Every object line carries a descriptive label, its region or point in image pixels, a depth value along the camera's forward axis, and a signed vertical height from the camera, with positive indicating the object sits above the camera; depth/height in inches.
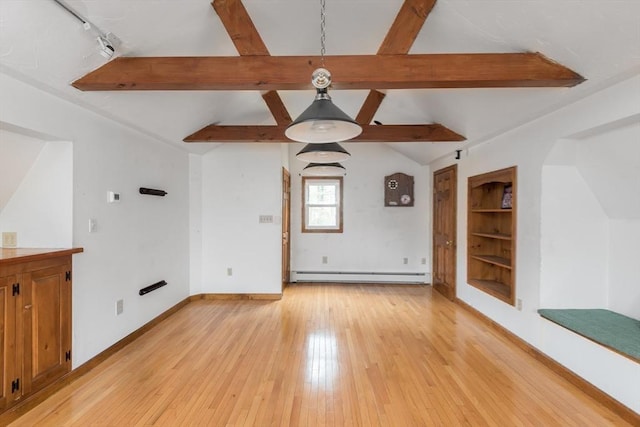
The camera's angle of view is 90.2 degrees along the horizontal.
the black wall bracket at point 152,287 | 145.7 -36.3
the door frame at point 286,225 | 220.9 -9.5
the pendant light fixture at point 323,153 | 102.2 +19.4
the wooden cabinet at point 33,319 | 84.7 -31.5
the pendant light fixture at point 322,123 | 63.9 +18.7
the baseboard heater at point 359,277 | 247.8 -50.1
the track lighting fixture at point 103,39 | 78.2 +46.2
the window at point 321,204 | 252.5 +6.7
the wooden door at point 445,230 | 202.1 -11.4
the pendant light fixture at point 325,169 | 155.0 +21.7
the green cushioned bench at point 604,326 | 91.0 -36.8
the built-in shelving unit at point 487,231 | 166.4 -10.0
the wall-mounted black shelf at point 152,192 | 144.6 +9.5
